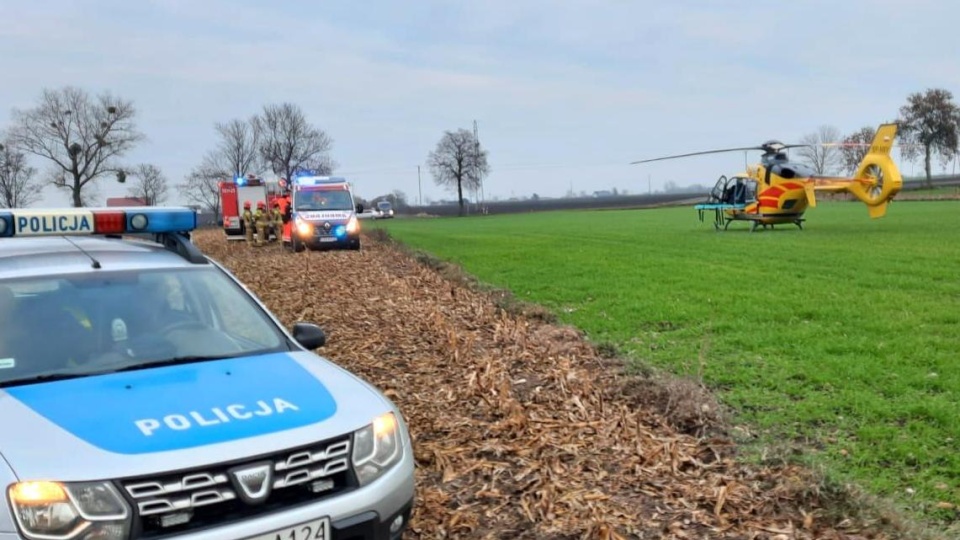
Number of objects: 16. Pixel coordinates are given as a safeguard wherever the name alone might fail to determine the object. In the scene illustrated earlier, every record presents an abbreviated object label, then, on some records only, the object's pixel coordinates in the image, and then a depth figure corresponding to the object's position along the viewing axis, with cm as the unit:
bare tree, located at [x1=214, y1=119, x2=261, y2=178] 8856
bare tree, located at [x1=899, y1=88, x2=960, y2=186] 8156
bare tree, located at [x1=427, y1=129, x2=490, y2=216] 11675
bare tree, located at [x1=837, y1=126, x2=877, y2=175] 8931
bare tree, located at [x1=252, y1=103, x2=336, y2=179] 8562
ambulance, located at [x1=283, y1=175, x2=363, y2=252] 2616
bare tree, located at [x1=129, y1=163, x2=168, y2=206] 8838
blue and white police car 309
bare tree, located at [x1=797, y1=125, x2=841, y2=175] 9867
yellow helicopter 2811
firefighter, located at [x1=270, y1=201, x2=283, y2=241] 3097
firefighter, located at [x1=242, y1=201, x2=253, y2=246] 3312
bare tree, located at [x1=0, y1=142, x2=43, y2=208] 7088
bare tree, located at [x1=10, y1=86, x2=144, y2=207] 6912
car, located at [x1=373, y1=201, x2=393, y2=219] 7706
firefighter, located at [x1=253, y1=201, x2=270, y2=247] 3253
